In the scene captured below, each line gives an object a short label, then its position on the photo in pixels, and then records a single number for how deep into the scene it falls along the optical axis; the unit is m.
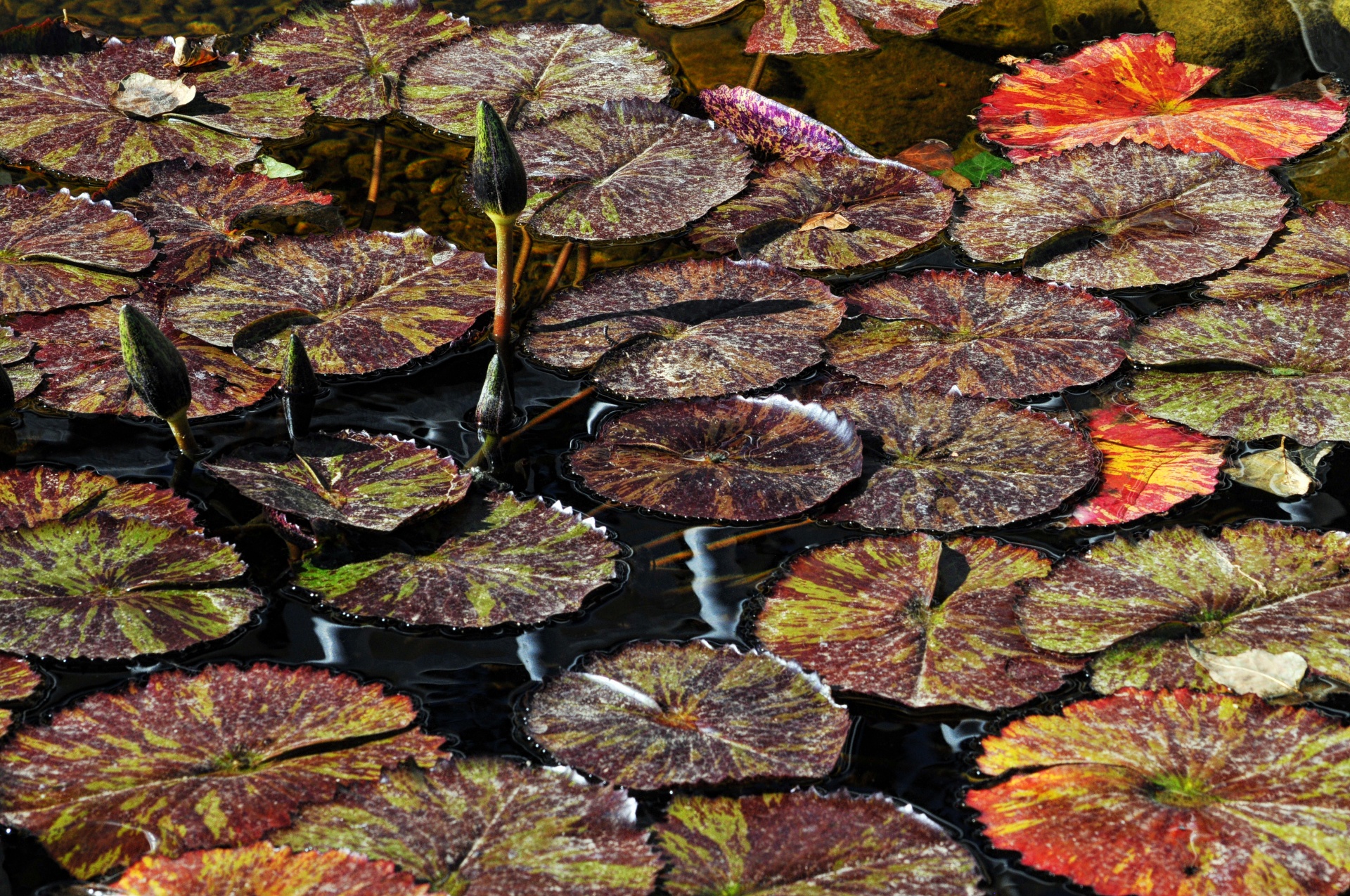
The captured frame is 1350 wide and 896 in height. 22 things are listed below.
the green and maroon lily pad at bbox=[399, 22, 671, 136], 7.26
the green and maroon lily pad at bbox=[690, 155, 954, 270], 6.20
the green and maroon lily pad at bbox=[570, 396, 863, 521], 4.60
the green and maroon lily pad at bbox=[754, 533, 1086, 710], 3.90
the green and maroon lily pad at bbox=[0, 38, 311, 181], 6.92
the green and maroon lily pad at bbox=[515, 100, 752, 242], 6.29
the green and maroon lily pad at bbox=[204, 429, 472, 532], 4.40
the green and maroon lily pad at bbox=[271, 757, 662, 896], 3.17
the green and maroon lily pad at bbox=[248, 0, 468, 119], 7.49
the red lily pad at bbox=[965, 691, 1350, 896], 3.20
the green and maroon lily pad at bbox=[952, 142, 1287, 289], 5.96
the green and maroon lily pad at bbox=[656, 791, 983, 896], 3.21
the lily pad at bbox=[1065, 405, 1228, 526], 4.65
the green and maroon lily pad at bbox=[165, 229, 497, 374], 5.39
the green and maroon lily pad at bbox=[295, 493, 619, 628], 4.13
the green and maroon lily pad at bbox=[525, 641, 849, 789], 3.56
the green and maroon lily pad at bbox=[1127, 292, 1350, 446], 4.87
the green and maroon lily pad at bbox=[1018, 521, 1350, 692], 3.92
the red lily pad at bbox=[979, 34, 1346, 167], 6.89
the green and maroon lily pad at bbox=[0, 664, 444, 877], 3.35
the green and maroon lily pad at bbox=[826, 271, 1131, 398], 5.30
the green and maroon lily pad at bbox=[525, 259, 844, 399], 5.33
